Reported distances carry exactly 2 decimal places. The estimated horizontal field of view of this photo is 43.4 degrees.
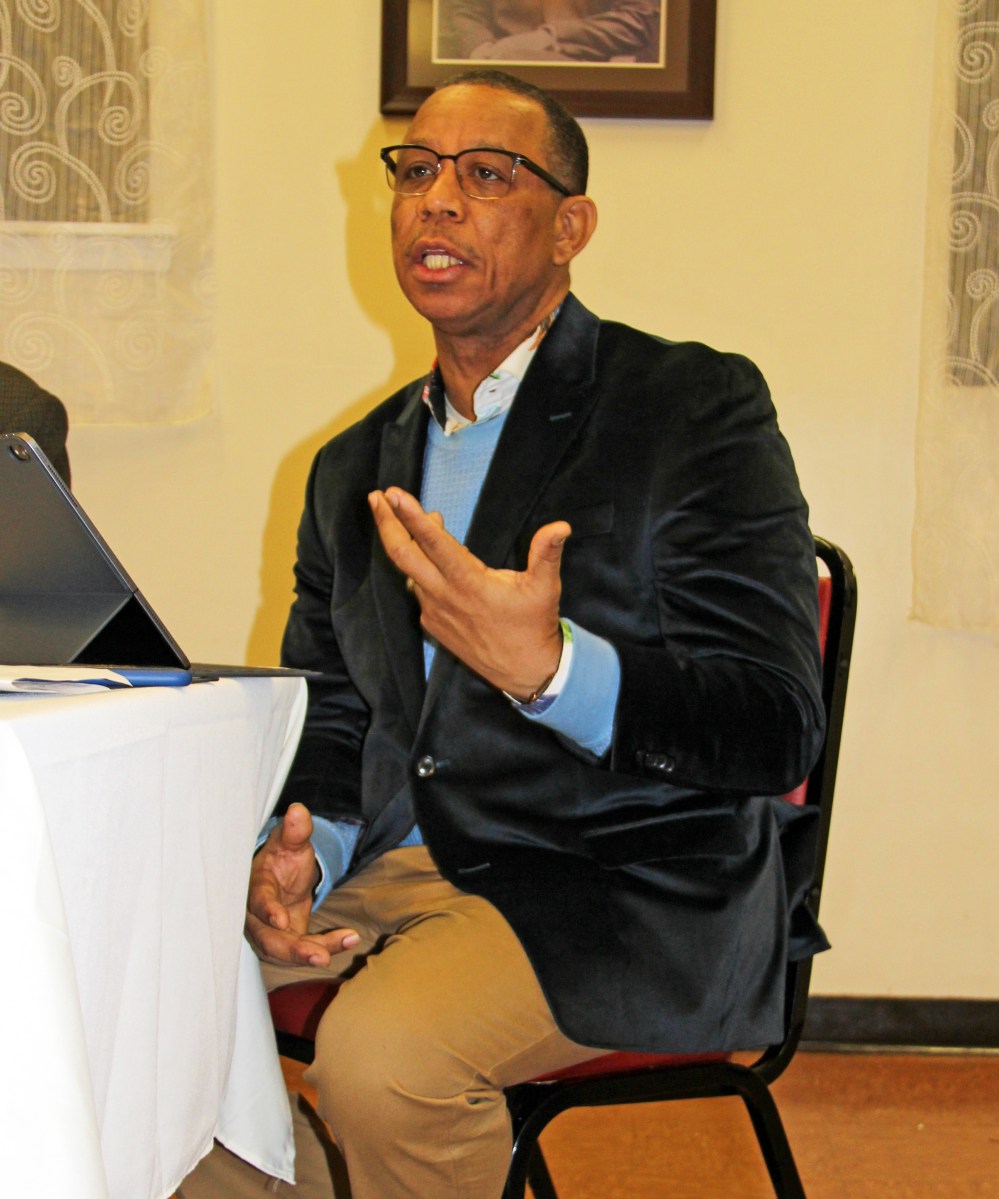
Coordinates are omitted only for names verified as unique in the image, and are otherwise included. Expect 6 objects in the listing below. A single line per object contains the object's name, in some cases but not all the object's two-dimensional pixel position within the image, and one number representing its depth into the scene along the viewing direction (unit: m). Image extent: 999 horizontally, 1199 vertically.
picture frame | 2.34
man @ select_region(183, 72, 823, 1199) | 1.03
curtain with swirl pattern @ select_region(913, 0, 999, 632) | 2.29
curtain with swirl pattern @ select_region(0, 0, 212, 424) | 2.28
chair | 1.12
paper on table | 0.74
